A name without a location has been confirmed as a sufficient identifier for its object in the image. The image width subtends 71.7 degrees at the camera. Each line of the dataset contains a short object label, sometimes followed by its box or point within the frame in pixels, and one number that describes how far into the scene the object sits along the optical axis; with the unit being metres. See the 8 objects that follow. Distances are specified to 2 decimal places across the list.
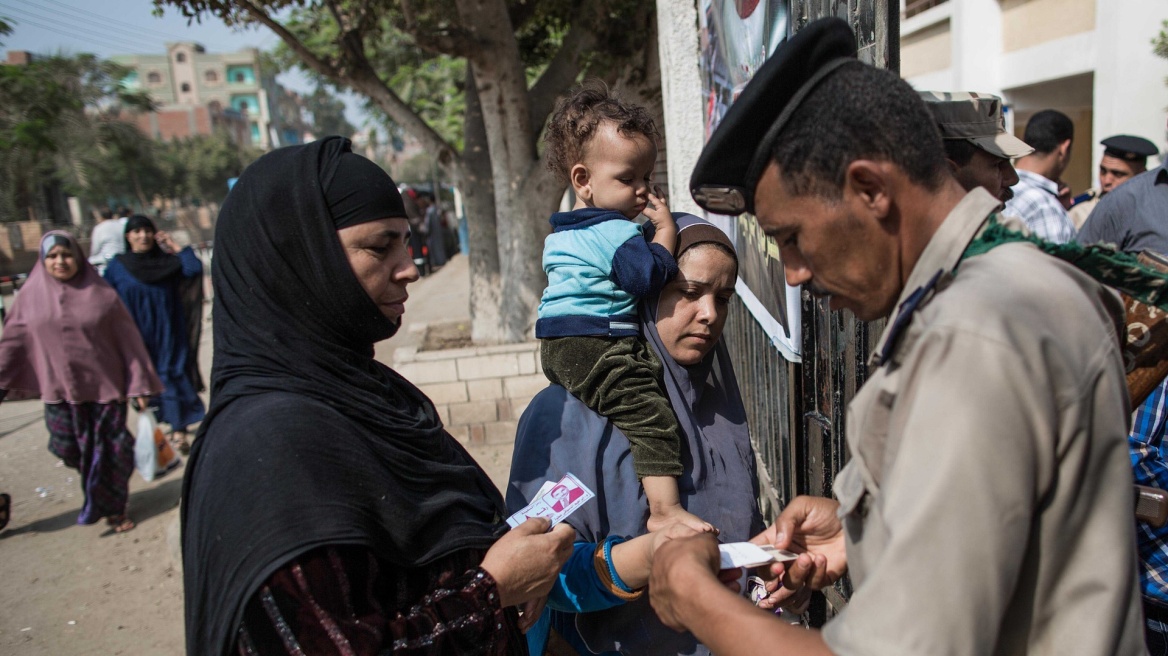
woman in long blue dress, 7.33
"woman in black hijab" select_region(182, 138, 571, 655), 1.45
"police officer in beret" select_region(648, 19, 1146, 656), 0.95
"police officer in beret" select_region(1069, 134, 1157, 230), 5.62
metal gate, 1.94
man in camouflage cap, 2.15
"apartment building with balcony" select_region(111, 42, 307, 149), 78.94
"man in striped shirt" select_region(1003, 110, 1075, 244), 4.19
